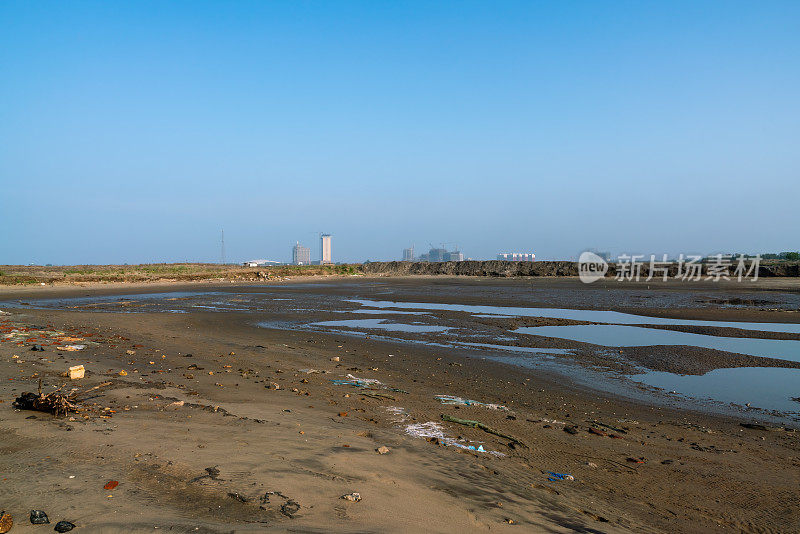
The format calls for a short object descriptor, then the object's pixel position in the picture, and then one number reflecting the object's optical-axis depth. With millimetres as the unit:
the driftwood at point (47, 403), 6250
